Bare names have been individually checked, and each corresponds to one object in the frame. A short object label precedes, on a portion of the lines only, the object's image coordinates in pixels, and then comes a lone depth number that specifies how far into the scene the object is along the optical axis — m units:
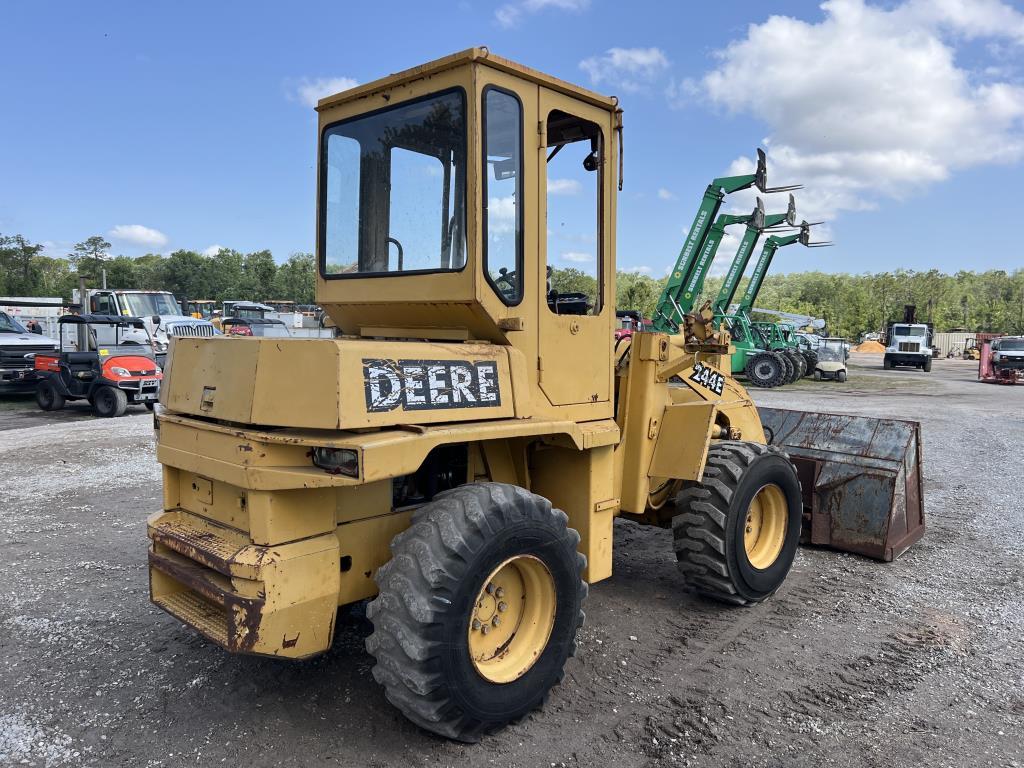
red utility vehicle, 13.93
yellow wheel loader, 2.89
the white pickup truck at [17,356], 16.25
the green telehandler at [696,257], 19.56
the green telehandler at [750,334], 22.14
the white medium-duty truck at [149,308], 20.34
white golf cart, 25.50
